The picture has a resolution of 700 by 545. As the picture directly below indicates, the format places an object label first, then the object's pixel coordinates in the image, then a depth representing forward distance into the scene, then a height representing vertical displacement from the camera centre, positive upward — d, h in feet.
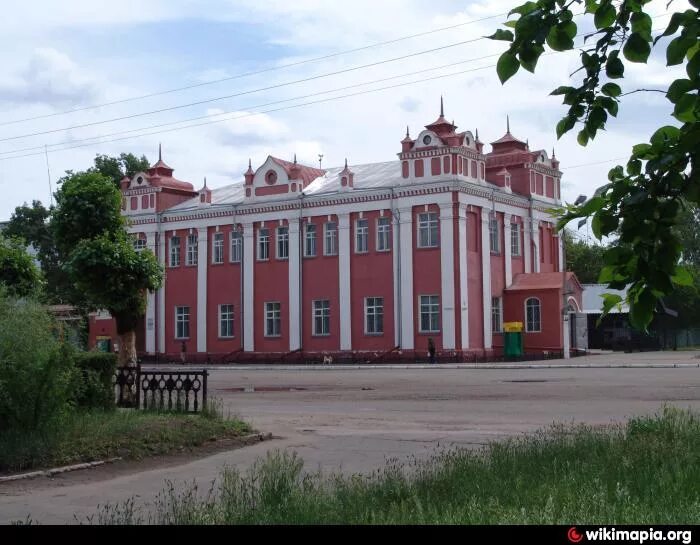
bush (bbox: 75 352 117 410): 46.93 -1.96
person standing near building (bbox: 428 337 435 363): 147.71 -2.02
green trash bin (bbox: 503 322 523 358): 155.53 -0.71
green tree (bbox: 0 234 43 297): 61.74 +5.20
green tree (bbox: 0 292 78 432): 37.58 -1.27
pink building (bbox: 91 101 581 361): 153.48 +15.11
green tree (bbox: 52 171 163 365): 59.06 +6.16
